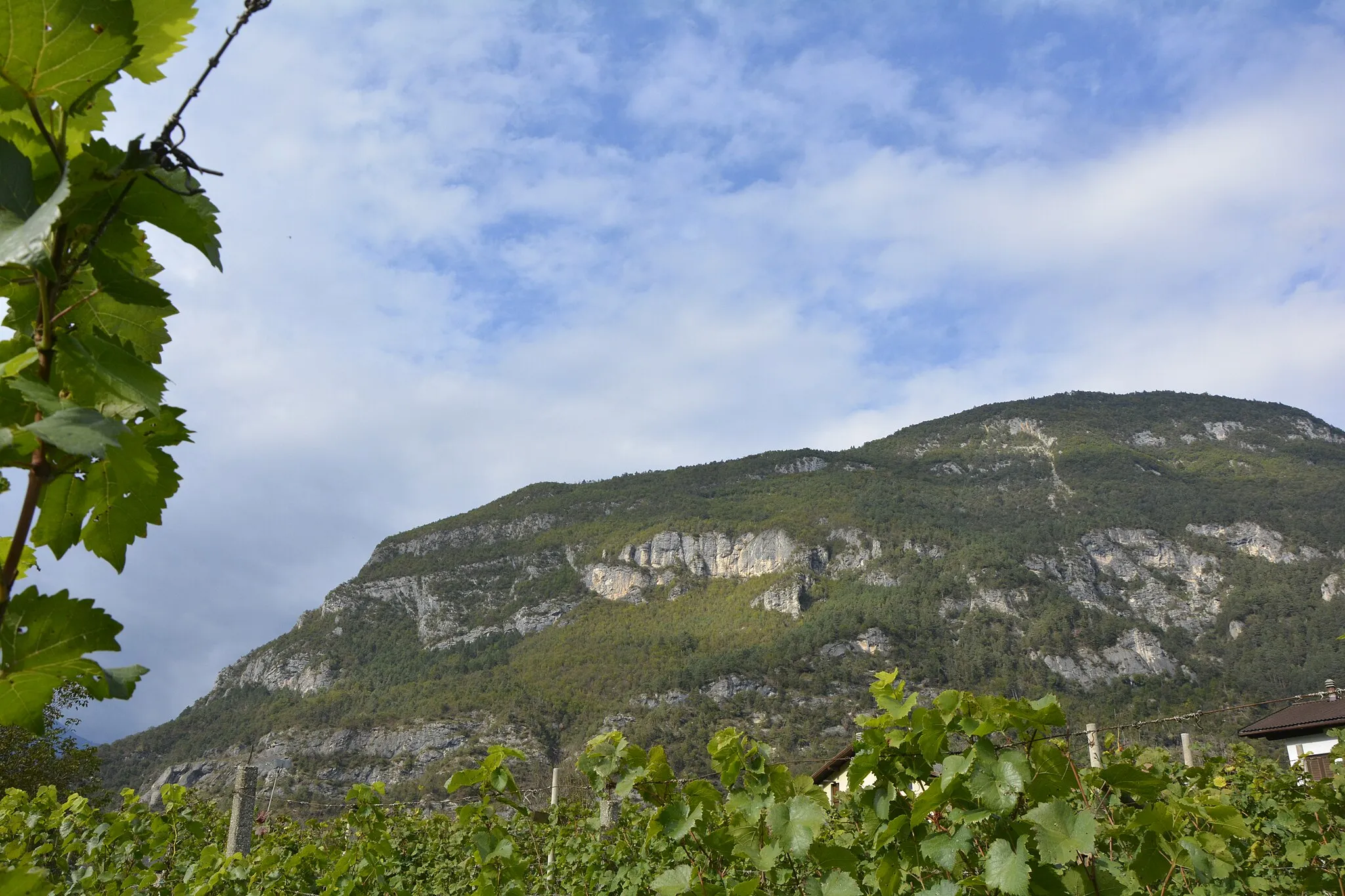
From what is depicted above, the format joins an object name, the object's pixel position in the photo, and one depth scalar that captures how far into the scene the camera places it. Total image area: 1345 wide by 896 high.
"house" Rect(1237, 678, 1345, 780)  16.42
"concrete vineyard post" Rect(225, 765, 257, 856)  5.62
